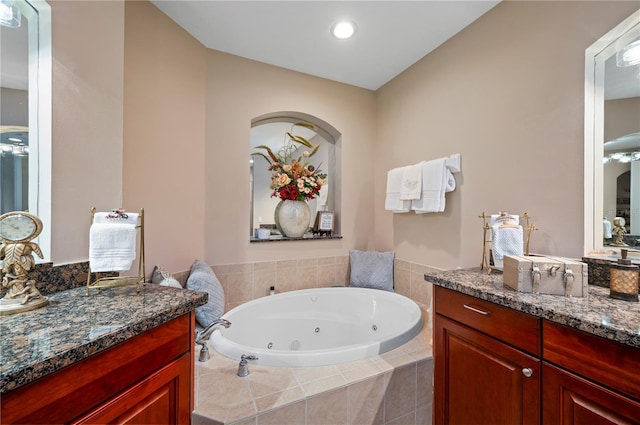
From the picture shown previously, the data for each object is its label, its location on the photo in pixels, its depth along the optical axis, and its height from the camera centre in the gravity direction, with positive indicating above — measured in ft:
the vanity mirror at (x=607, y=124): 3.85 +1.37
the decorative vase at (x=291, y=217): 8.28 -0.18
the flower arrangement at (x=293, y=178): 8.05 +1.01
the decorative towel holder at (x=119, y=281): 3.27 -0.89
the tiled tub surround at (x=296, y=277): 7.32 -1.93
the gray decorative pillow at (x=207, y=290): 5.28 -1.72
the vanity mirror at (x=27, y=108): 3.23 +1.24
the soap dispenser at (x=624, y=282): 3.15 -0.81
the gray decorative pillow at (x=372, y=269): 8.26 -1.79
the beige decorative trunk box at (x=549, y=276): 3.33 -0.80
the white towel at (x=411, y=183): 7.03 +0.80
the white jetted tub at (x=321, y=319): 6.42 -2.80
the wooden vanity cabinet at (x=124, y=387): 1.83 -1.45
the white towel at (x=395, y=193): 7.61 +0.56
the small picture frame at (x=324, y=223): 8.79 -0.37
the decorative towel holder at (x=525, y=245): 4.73 -0.58
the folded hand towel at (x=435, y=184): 6.52 +0.69
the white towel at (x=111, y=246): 3.17 -0.43
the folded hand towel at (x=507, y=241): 4.50 -0.47
